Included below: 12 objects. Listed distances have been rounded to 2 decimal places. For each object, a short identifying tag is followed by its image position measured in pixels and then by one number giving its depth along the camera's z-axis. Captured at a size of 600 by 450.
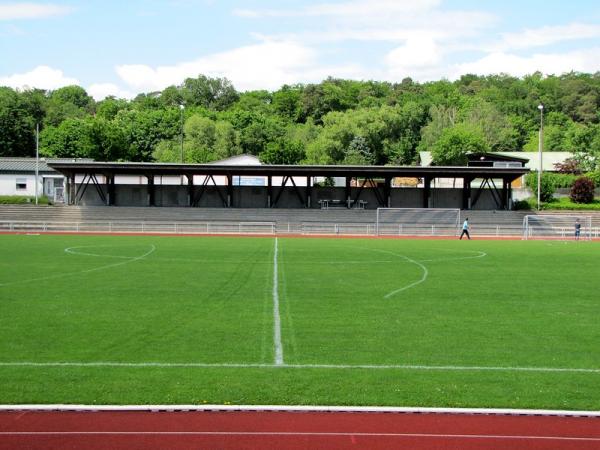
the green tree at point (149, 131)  106.94
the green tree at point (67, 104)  123.50
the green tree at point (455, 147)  89.81
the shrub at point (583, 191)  69.56
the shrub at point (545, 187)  70.00
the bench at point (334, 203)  66.06
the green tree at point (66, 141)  95.31
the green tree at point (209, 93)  156.38
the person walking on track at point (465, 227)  48.84
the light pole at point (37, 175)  64.64
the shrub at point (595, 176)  76.89
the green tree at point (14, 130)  98.25
